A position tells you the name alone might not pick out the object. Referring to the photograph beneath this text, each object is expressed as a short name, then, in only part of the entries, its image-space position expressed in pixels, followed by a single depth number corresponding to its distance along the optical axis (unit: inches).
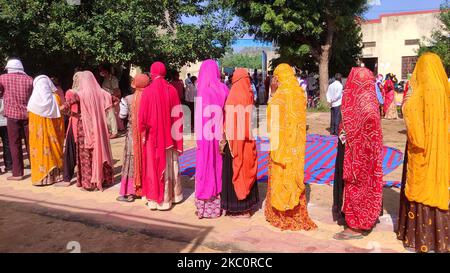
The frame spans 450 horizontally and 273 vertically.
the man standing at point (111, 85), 375.2
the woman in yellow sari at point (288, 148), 160.9
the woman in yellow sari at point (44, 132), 233.3
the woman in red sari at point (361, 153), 146.6
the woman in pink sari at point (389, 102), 546.3
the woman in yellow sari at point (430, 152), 133.3
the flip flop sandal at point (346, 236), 154.6
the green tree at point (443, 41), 820.2
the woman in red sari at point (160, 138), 184.7
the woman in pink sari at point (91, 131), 219.1
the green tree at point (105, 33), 342.3
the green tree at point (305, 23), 586.6
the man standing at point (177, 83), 405.4
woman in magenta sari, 177.2
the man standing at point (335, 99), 371.2
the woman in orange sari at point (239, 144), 173.3
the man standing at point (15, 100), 240.1
